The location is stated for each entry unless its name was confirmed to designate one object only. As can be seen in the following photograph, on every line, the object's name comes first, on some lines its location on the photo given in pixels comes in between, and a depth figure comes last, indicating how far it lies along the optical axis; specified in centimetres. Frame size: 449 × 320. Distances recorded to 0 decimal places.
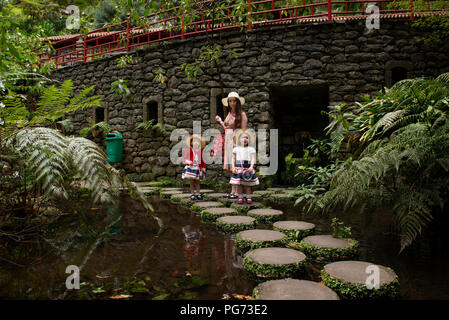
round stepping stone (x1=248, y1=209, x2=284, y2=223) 313
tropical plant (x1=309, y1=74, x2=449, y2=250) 182
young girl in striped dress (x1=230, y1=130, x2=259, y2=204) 399
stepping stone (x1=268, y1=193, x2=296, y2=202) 449
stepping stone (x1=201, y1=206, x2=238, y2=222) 321
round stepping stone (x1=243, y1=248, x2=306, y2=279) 173
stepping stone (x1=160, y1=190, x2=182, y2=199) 496
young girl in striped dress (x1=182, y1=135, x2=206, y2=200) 439
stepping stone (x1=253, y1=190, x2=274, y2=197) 488
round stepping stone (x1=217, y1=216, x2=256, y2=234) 274
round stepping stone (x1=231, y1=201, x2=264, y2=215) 362
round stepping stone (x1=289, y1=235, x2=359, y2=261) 204
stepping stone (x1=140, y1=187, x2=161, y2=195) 537
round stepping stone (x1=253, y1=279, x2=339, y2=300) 138
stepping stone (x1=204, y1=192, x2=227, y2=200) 444
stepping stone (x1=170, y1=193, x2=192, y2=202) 446
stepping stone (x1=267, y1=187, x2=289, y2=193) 523
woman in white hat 436
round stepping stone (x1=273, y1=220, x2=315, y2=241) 249
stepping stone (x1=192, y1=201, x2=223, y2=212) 368
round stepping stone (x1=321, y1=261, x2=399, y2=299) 144
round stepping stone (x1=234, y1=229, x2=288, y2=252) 221
